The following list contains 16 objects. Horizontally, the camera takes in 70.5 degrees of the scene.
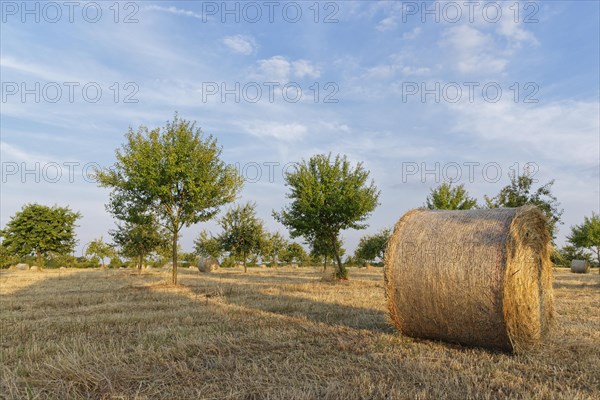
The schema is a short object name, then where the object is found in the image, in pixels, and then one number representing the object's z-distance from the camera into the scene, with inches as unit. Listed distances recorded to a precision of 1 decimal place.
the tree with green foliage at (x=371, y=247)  2181.3
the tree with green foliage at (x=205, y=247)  1942.7
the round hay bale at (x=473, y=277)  246.7
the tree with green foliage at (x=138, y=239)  1336.1
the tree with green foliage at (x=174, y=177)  711.1
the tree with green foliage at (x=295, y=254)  2315.7
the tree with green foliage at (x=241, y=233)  1571.1
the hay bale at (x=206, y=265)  1510.8
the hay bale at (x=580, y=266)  1521.9
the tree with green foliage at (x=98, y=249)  1963.6
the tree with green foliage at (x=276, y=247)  2097.7
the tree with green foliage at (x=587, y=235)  1626.5
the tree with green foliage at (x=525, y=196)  869.8
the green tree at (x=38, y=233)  1835.6
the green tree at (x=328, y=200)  899.5
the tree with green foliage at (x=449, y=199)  1257.1
